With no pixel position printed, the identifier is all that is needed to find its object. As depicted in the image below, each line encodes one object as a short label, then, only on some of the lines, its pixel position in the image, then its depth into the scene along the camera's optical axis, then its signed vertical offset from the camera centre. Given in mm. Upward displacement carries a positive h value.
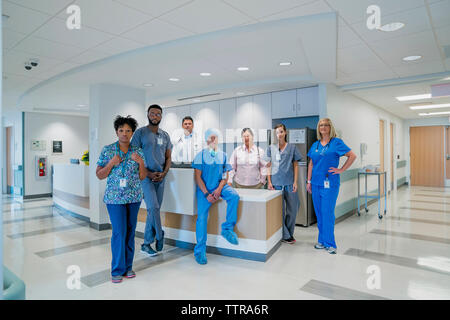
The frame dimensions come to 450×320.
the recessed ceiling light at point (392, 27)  3045 +1306
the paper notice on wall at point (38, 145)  8633 +398
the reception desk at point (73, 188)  5566 -571
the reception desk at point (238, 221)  3463 -788
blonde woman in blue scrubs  3703 -256
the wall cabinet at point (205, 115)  7004 +991
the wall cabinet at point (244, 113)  6414 +937
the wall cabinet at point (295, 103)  5500 +1002
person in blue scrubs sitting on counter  3410 -362
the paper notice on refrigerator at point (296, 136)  5285 +355
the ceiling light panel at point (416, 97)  6653 +1308
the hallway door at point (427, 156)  11078 -37
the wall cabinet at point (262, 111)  6117 +933
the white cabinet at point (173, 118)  7637 +1016
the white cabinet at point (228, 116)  6695 +897
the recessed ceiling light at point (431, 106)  8055 +1317
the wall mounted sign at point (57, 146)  9055 +381
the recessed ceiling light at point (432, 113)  9581 +1349
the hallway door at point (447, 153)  10930 +60
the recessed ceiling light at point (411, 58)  4133 +1326
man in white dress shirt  3893 +186
